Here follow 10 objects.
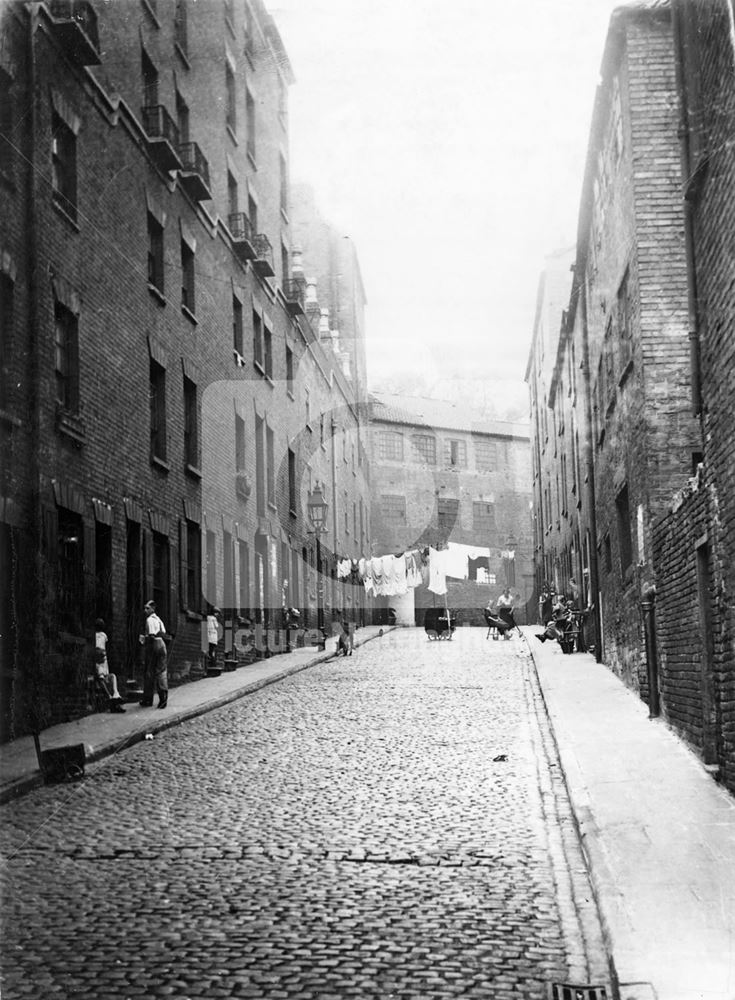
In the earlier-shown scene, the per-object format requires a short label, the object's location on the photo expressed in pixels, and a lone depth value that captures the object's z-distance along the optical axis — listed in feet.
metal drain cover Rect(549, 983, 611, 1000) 15.47
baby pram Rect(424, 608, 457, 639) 112.16
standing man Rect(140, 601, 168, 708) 53.01
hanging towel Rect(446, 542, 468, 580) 165.17
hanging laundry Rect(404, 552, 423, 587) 147.33
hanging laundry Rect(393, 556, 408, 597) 147.43
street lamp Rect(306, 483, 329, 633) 94.84
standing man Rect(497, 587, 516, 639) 110.22
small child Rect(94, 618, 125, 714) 51.55
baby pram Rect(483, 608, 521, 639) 107.56
